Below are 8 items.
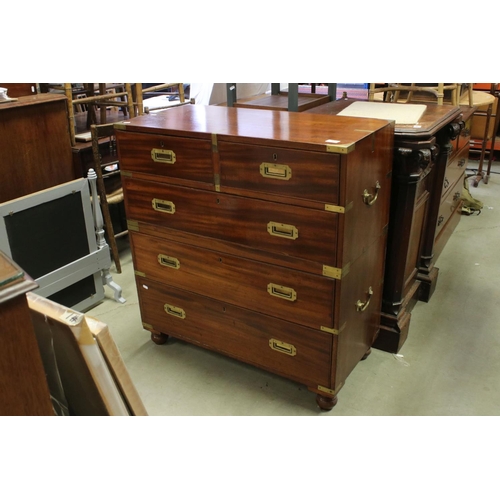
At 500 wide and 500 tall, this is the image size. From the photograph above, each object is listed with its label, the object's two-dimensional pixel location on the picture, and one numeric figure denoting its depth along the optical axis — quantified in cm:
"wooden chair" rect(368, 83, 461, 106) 307
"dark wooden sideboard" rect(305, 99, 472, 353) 213
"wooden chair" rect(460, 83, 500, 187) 382
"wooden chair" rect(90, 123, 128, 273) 291
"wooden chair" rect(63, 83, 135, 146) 303
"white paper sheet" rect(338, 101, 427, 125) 224
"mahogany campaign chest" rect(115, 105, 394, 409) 179
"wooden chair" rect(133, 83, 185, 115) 349
